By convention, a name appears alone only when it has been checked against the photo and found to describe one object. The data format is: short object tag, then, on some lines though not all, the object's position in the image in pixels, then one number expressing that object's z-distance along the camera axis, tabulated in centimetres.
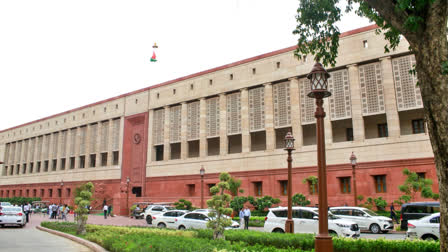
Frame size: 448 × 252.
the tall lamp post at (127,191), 4122
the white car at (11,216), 2186
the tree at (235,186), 3297
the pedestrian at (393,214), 2403
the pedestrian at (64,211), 3366
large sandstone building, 2856
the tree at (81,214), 1841
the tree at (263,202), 3078
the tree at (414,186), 2292
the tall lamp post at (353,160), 2452
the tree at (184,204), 3506
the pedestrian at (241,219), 2233
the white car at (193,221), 2022
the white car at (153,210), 2894
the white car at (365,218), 1983
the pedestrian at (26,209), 2930
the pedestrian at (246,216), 2172
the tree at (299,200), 2862
